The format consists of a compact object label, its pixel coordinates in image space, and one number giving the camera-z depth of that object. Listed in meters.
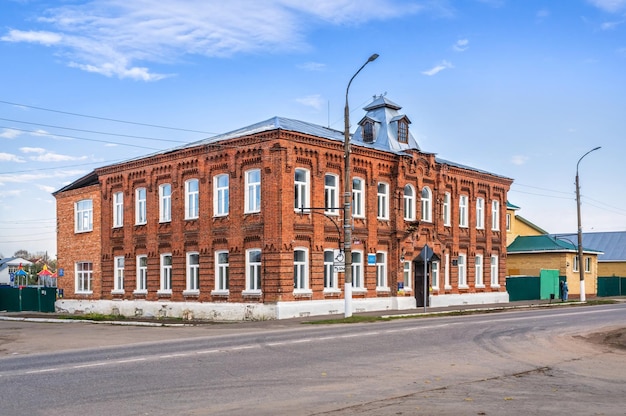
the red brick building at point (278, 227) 32.38
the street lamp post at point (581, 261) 46.75
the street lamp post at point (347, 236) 28.86
